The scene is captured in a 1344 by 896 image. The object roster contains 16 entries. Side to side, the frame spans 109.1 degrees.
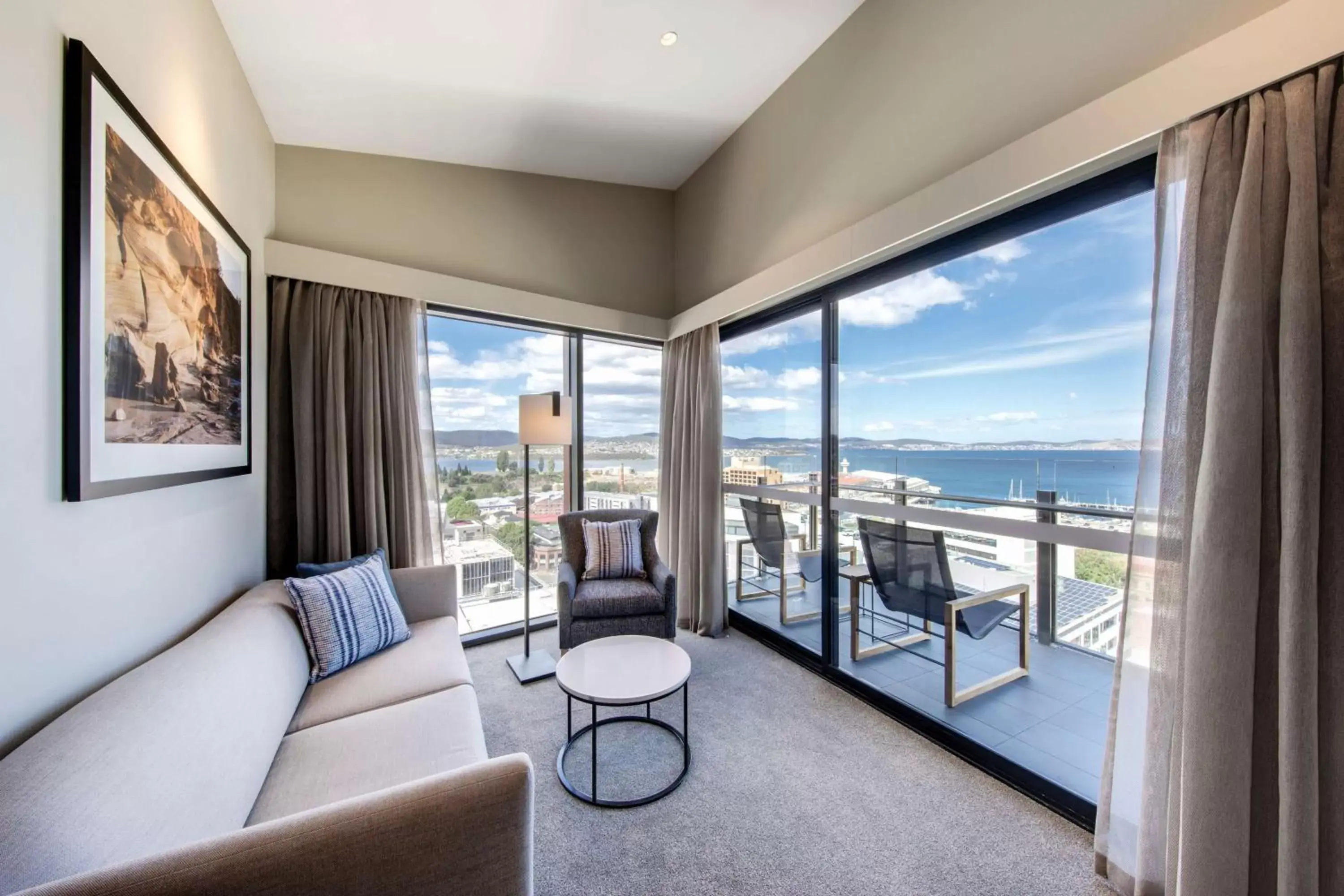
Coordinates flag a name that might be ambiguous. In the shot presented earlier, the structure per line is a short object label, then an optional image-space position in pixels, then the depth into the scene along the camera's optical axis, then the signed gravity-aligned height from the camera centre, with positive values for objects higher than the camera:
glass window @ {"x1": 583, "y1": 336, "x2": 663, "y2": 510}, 3.65 +0.15
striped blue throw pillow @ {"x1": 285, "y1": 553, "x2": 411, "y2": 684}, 1.92 -0.74
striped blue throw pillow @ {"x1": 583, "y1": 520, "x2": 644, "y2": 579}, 3.05 -0.70
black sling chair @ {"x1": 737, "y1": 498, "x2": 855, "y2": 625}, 3.09 -0.70
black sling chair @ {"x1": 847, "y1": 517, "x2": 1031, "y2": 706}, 2.17 -0.71
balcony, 1.80 -0.92
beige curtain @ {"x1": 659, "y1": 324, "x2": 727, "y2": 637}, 3.33 -0.30
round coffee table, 1.79 -0.94
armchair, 2.69 -0.92
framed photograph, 1.09 +0.38
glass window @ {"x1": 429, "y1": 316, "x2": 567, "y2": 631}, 3.12 -0.15
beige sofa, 0.76 -0.69
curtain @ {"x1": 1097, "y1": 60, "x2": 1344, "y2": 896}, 1.12 -0.17
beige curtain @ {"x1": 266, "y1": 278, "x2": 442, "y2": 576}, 2.49 +0.07
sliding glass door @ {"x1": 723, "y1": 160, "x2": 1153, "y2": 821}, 1.71 -0.11
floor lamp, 2.74 +0.11
